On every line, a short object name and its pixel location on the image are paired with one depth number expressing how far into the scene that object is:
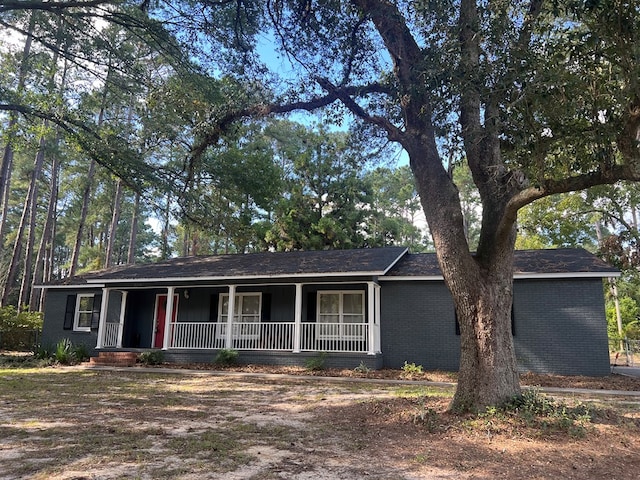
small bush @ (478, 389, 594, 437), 5.36
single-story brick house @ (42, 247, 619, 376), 11.92
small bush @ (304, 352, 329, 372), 12.45
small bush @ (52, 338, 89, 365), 14.13
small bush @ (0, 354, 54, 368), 13.60
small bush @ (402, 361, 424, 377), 11.61
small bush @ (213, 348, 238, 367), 13.28
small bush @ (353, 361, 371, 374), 11.96
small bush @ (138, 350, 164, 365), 13.80
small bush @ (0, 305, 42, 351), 18.22
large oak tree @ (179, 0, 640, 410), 5.16
